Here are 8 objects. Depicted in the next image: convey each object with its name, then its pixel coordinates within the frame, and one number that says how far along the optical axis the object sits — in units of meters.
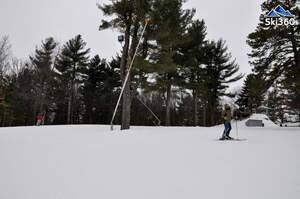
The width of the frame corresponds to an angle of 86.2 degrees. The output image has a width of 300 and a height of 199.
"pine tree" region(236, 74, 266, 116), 11.96
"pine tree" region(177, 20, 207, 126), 19.16
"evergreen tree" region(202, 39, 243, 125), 22.94
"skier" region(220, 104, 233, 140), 6.46
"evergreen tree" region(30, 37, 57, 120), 23.78
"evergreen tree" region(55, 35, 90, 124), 26.00
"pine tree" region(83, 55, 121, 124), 27.61
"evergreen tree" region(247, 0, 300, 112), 11.27
